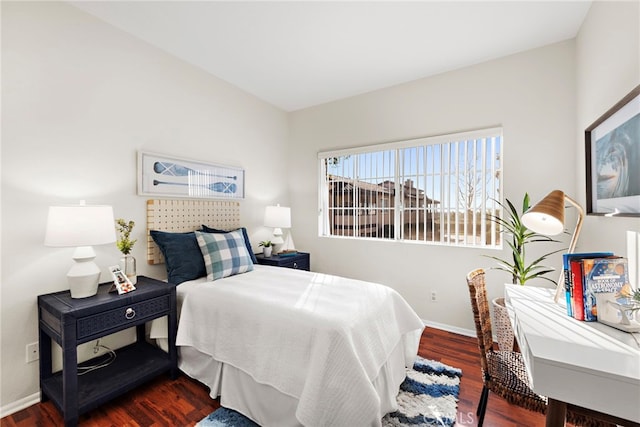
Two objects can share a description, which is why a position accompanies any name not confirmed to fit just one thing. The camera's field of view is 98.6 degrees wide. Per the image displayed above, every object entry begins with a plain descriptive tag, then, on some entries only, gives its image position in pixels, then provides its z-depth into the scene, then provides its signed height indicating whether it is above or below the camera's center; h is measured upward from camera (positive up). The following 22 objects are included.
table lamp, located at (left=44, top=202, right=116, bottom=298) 1.66 -0.14
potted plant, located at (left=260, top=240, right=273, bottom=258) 3.34 -0.43
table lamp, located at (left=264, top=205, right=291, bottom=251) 3.37 -0.06
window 2.80 +0.27
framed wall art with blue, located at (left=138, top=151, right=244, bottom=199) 2.45 +0.35
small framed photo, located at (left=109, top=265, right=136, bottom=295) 1.89 -0.49
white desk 0.83 -0.49
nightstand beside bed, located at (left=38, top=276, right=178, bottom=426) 1.56 -0.77
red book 1.21 -0.34
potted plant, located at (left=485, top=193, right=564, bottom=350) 2.23 -0.45
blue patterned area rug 1.63 -1.23
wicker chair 1.27 -0.82
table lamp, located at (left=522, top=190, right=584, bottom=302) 1.24 -0.02
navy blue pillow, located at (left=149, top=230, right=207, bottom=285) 2.31 -0.38
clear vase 2.07 -0.42
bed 1.38 -0.76
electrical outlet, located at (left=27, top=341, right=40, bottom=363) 1.83 -0.94
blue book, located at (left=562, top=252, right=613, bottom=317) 1.26 -0.26
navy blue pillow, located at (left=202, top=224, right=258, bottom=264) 2.81 -0.23
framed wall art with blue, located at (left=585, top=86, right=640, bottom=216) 1.33 +0.30
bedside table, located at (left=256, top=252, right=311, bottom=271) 3.17 -0.57
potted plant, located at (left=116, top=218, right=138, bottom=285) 2.07 -0.34
